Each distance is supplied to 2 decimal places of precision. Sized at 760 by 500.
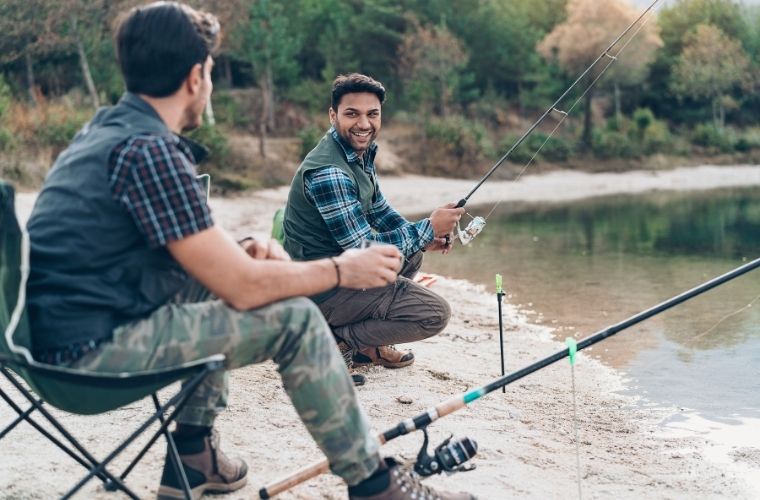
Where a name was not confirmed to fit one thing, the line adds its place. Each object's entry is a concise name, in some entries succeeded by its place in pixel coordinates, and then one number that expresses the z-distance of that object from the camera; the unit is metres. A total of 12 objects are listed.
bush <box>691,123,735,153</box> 34.69
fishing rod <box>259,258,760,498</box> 2.49
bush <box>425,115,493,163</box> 27.47
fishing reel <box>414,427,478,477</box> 2.62
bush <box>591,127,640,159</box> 31.60
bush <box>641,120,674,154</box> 32.75
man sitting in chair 2.15
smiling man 4.20
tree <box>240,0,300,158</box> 26.44
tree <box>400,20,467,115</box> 30.39
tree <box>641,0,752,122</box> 39.56
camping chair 2.04
